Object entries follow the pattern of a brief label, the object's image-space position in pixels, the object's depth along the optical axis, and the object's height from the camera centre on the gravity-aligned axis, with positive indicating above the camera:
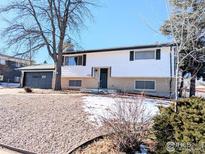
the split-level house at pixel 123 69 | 14.78 +1.47
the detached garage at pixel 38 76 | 21.00 +0.57
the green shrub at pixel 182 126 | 3.28 -0.99
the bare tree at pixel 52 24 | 16.09 +6.19
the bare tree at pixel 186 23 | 4.99 +2.10
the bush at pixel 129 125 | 4.13 -1.21
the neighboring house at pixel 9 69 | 31.86 +2.25
